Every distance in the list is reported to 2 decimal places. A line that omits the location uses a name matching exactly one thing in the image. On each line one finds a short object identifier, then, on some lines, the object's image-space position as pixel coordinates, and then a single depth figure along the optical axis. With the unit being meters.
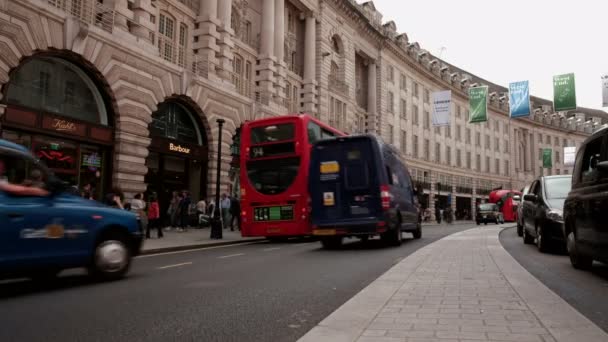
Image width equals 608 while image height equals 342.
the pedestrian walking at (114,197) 13.09
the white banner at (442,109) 30.83
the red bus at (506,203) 50.62
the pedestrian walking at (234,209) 23.38
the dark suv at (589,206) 6.66
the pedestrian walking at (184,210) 20.94
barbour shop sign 22.48
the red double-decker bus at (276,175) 15.50
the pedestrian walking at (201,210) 23.56
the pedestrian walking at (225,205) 23.44
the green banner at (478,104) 30.53
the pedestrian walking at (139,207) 15.51
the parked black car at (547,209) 10.48
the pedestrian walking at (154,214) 17.11
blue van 13.23
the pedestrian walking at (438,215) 46.20
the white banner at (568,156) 49.12
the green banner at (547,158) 49.75
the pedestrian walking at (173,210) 21.06
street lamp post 17.52
